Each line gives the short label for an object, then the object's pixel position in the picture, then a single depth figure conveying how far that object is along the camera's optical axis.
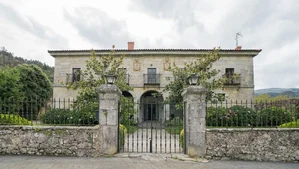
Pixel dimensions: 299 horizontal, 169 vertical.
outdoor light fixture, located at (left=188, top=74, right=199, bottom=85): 5.75
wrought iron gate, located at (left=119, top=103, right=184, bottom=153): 6.61
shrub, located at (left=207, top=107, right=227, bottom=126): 8.77
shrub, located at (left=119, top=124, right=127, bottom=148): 6.44
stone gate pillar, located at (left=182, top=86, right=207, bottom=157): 5.50
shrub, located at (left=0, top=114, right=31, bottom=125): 6.01
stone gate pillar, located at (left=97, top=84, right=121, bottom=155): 5.62
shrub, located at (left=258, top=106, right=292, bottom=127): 8.25
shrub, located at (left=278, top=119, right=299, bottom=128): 5.94
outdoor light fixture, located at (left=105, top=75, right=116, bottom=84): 5.86
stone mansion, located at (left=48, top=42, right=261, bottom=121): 18.59
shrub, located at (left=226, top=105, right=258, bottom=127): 9.26
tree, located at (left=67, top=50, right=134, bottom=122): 8.66
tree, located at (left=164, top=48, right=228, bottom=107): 12.38
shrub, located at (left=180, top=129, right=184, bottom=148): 6.33
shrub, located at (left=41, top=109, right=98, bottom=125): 7.91
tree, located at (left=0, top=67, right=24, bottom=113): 14.76
